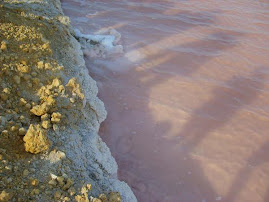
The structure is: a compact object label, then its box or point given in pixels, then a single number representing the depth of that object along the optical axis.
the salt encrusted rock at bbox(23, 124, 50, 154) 2.17
